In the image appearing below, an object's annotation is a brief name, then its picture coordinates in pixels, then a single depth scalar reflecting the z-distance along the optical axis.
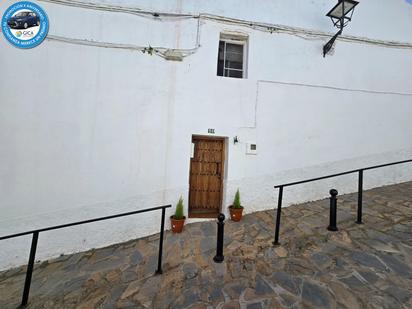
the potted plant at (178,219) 4.29
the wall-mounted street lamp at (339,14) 4.40
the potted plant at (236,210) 4.53
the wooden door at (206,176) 4.82
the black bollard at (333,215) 3.51
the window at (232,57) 5.02
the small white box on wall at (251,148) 4.77
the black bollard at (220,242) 3.10
